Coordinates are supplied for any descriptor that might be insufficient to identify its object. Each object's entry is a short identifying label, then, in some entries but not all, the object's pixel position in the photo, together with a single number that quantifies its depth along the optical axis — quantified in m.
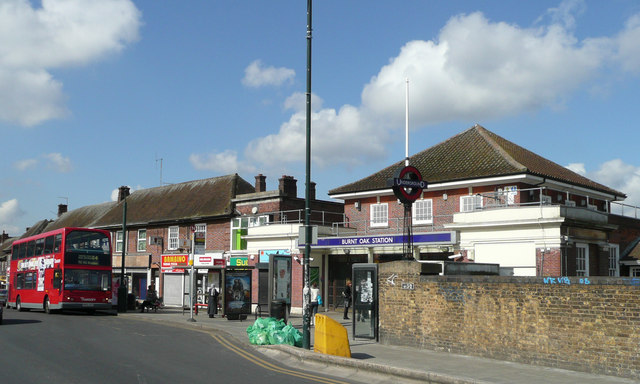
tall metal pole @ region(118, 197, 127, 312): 34.09
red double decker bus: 30.55
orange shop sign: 42.41
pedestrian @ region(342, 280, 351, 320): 27.47
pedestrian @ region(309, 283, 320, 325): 24.37
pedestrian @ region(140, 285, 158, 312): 33.91
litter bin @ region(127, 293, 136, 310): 35.59
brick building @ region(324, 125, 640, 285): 24.92
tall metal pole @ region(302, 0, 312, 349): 16.10
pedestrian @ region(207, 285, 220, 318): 29.44
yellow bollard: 14.76
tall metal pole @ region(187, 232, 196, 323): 26.39
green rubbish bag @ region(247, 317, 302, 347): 17.36
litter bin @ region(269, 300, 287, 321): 21.62
